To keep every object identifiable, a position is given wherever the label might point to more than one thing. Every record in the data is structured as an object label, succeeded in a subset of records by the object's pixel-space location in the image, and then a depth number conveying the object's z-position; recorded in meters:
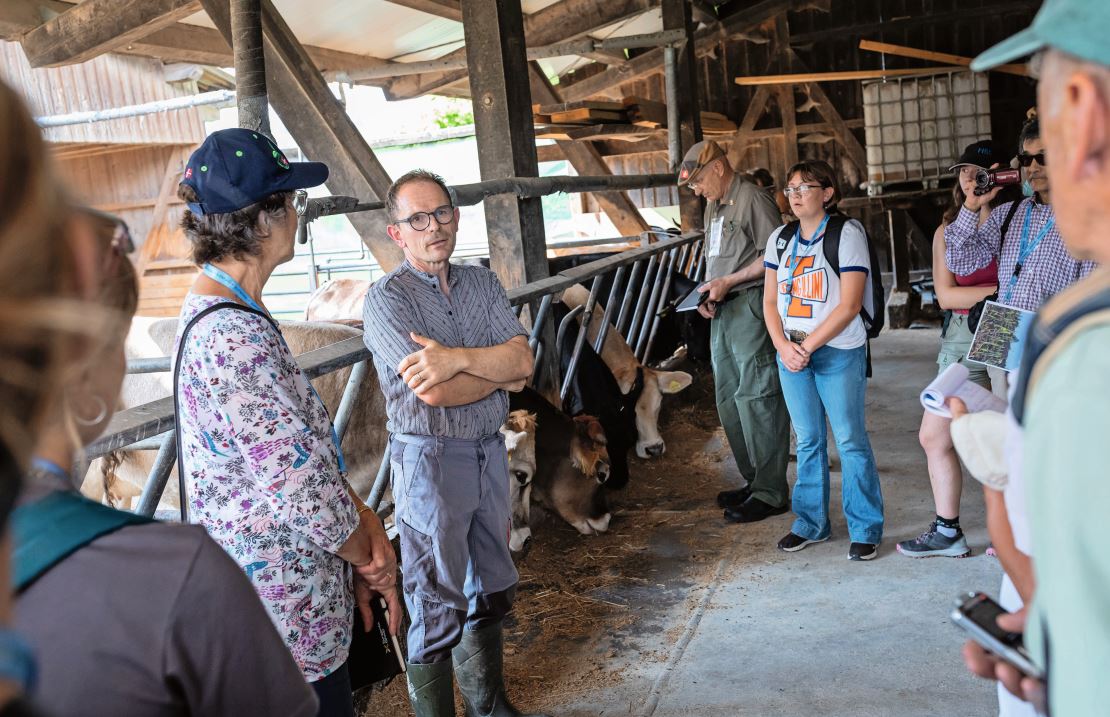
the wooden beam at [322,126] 3.82
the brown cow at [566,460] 4.42
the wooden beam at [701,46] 9.83
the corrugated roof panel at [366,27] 5.82
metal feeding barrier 2.11
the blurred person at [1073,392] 0.82
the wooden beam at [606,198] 8.70
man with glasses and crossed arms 2.68
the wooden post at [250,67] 2.81
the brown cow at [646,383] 5.90
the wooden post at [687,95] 7.66
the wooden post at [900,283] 10.04
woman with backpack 3.94
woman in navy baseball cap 1.76
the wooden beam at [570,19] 7.36
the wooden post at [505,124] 4.37
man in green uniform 4.73
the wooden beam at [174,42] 3.67
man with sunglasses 3.24
